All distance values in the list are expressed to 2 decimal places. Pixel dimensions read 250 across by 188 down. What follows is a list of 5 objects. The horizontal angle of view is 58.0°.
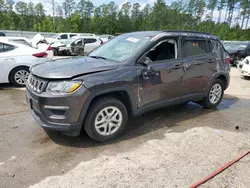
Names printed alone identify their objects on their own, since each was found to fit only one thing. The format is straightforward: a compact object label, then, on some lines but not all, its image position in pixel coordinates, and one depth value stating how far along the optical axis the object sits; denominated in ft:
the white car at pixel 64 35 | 80.38
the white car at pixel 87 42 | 54.97
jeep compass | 10.00
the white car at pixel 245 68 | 29.72
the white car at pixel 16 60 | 21.45
